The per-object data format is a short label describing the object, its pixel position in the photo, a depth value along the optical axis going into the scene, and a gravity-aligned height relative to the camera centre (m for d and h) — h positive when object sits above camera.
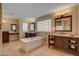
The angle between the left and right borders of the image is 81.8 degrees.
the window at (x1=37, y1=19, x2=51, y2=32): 2.89 +0.20
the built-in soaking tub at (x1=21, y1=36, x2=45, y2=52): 2.15 -0.72
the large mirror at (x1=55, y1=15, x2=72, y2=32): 2.24 +0.29
